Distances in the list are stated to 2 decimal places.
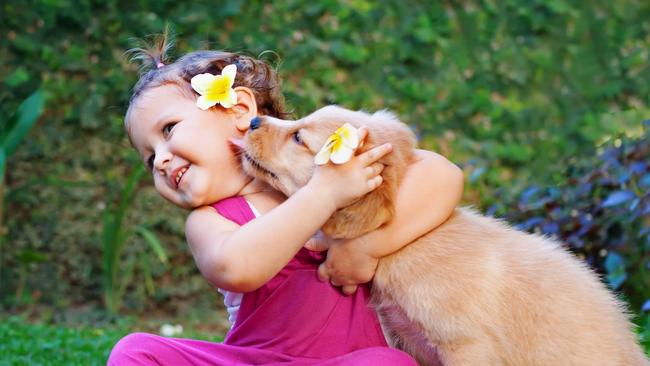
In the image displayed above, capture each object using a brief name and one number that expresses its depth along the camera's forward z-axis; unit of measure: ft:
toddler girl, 9.12
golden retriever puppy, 9.32
